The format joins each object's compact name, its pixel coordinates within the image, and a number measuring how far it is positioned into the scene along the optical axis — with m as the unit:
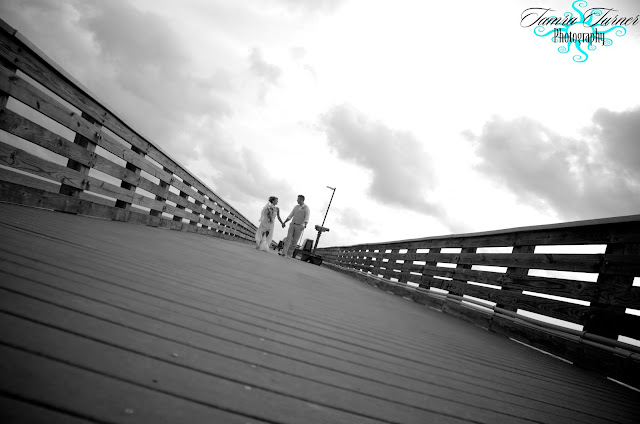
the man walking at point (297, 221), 11.10
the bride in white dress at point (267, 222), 10.99
